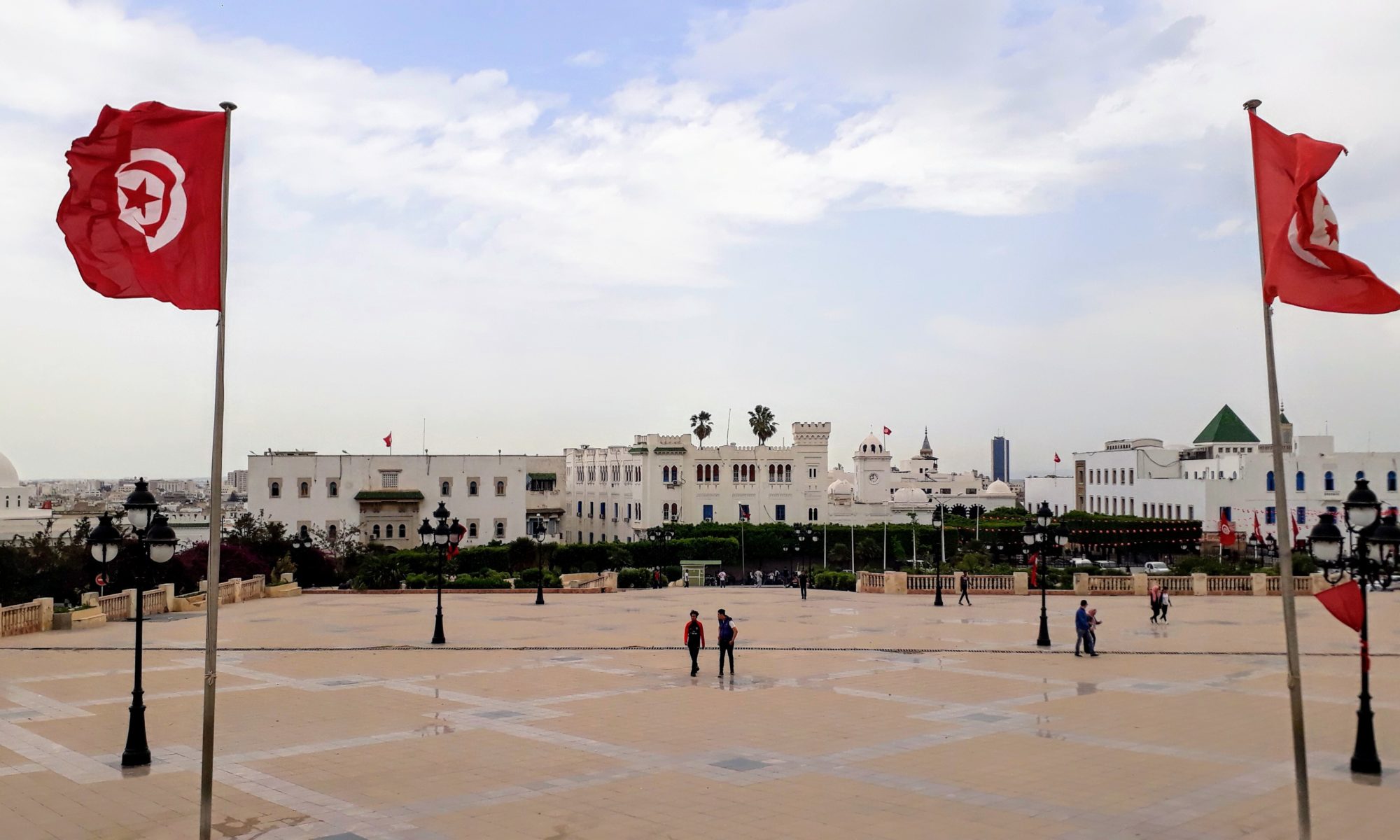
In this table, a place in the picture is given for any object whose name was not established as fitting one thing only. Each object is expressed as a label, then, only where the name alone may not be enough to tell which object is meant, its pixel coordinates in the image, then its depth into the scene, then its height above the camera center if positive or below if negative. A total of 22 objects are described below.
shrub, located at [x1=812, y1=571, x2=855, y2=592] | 49.22 -2.15
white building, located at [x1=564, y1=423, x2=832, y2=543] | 94.38 +4.42
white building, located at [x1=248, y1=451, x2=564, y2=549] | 77.69 +3.17
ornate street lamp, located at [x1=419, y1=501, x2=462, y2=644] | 28.50 +0.05
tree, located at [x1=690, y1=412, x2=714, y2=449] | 107.25 +10.51
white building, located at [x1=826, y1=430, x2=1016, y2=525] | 100.06 +4.00
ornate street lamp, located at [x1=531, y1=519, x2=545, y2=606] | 38.06 -0.42
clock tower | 113.62 +5.86
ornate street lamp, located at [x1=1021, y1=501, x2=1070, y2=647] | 26.72 -0.11
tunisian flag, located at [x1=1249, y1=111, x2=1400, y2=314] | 10.48 +2.76
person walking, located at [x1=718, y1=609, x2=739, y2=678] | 22.14 -2.00
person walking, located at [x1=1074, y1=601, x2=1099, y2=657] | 24.77 -2.14
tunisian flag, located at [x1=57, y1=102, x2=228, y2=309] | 11.16 +3.34
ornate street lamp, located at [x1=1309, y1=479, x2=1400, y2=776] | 13.03 -0.23
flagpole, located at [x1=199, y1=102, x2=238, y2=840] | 10.53 -0.31
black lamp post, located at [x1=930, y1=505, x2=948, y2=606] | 38.09 -1.46
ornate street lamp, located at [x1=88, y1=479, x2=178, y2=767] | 14.30 -0.08
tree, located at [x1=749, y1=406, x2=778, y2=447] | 108.19 +10.75
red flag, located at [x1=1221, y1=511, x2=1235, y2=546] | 56.97 -0.23
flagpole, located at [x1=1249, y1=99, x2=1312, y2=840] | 10.27 -0.86
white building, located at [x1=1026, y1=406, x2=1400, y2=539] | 76.88 +4.04
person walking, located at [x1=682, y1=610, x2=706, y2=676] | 21.94 -2.05
